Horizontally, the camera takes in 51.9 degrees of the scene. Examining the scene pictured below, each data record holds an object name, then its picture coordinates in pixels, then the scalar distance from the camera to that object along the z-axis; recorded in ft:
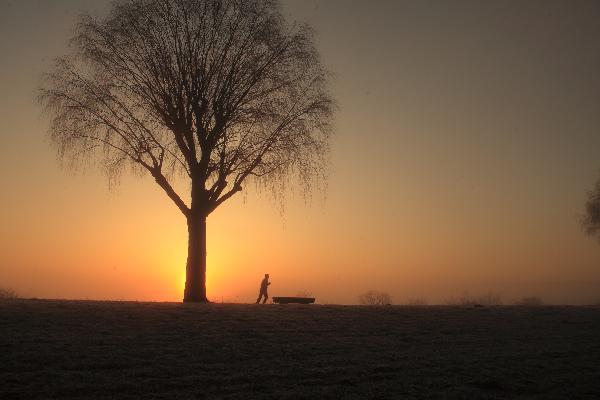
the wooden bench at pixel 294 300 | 93.15
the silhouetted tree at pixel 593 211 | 194.70
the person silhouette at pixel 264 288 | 102.99
